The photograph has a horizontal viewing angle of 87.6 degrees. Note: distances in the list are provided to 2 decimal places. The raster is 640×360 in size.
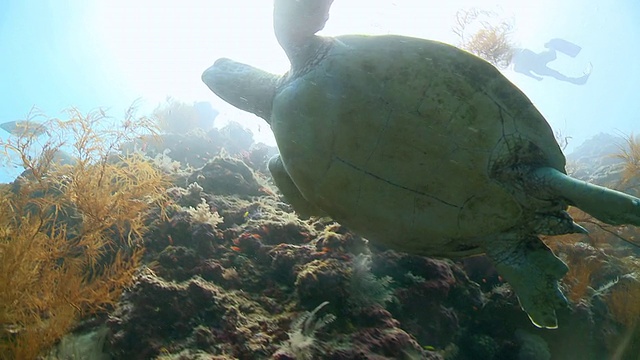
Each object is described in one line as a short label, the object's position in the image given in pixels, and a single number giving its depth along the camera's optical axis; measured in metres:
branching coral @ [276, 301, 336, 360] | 2.91
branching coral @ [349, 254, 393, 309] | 3.62
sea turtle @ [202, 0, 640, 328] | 2.76
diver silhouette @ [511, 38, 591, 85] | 19.94
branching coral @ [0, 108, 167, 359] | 3.49
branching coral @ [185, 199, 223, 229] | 4.80
